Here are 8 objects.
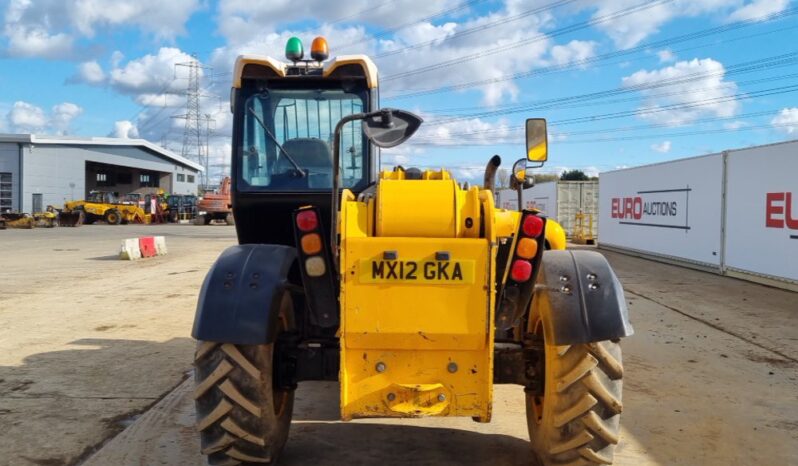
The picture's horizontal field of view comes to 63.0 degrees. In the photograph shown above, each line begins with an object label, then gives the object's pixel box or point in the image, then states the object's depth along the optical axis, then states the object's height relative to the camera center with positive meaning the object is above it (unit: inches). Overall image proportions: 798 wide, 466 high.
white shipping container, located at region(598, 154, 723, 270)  610.2 +9.4
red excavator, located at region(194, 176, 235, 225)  1618.5 +15.0
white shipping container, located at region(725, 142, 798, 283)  481.1 +6.2
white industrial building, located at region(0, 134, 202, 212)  1792.6 +144.4
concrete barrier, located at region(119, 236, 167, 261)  732.7 -42.7
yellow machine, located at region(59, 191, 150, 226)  1710.1 +2.4
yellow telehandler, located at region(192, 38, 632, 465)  127.9 -22.1
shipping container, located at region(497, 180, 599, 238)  1149.7 +27.6
